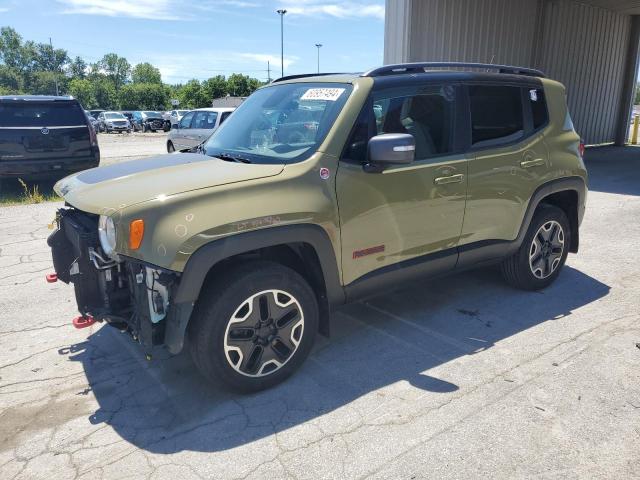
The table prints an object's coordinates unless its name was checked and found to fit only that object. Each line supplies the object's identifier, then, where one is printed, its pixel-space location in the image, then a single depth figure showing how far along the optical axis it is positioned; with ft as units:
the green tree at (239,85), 183.21
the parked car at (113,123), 122.52
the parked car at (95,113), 133.10
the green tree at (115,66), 418.25
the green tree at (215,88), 185.45
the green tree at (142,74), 421.79
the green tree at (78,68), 405.27
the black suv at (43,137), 29.45
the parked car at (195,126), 45.19
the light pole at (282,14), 181.51
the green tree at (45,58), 391.65
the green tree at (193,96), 189.93
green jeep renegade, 9.27
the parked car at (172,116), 122.52
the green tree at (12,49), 388.16
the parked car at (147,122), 130.11
